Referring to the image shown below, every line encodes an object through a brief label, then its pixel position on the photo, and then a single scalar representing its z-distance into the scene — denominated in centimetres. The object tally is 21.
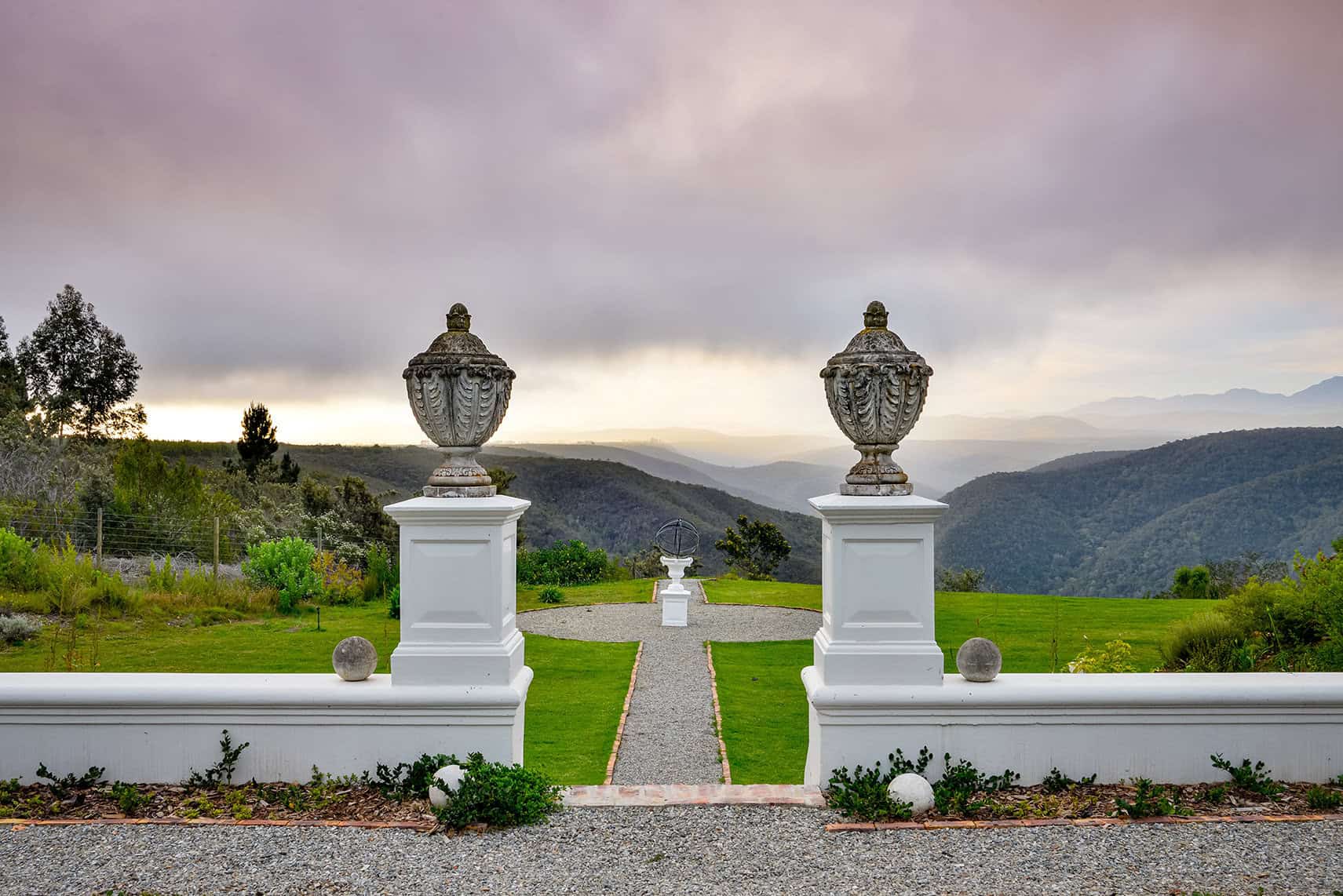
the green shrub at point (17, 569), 1113
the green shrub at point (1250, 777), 390
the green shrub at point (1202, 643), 682
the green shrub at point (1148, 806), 369
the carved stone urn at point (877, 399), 405
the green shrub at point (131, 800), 379
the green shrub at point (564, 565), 1764
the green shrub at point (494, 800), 369
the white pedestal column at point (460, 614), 402
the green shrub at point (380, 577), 1437
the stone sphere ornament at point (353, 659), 411
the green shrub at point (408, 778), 393
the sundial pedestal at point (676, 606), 1154
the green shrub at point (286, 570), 1263
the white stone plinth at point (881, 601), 404
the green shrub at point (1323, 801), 378
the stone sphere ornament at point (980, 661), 407
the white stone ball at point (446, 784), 375
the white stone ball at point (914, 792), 376
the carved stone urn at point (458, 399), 409
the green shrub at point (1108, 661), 602
